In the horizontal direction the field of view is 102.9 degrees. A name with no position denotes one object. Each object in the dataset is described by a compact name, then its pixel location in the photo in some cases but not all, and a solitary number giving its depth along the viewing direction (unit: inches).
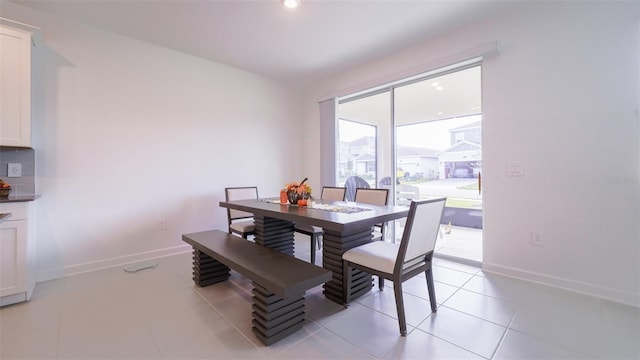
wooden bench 59.1
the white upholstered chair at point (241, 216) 115.8
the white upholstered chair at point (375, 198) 109.3
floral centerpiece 101.0
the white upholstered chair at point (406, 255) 64.2
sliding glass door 125.5
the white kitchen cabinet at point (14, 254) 75.7
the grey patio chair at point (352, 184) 167.3
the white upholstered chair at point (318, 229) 104.8
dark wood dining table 70.8
